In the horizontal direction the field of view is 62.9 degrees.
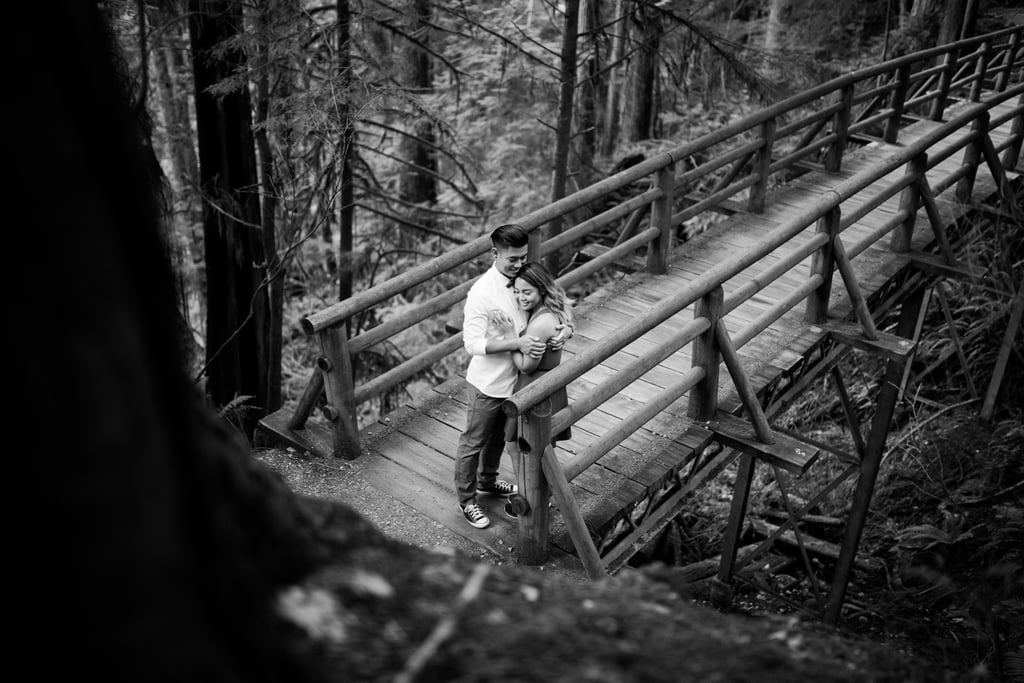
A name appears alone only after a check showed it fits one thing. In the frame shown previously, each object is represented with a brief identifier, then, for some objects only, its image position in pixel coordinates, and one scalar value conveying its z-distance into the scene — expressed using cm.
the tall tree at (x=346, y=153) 851
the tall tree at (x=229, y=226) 950
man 464
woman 465
